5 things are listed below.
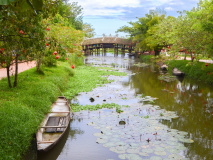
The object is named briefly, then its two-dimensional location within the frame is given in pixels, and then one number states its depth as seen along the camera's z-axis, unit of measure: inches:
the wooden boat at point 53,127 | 241.8
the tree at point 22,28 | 233.9
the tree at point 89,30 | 2568.9
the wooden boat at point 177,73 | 810.8
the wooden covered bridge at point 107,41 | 2060.4
